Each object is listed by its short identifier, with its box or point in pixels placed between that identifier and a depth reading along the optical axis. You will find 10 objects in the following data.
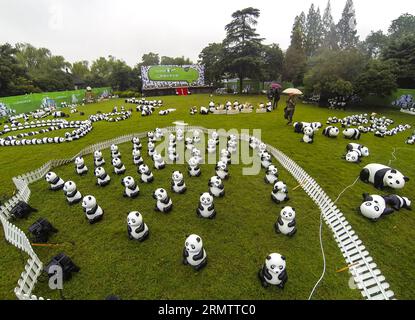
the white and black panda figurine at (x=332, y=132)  16.69
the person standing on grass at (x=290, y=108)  19.00
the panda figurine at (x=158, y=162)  11.70
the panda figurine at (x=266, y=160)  11.41
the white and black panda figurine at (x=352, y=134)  16.45
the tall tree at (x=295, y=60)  43.38
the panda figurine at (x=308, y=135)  15.29
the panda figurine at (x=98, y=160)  11.87
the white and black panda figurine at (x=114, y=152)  12.45
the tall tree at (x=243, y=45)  39.16
